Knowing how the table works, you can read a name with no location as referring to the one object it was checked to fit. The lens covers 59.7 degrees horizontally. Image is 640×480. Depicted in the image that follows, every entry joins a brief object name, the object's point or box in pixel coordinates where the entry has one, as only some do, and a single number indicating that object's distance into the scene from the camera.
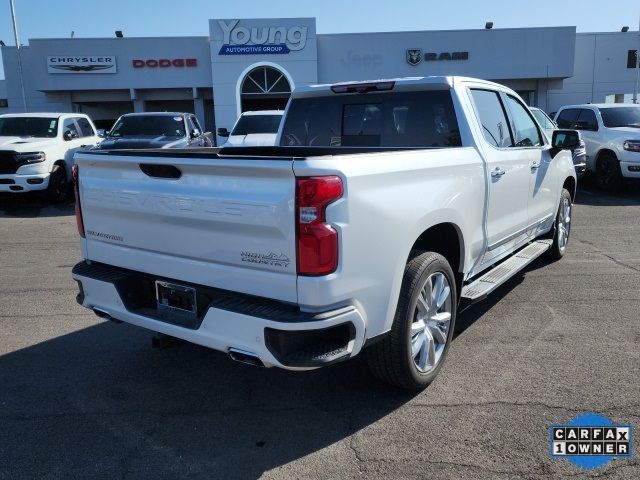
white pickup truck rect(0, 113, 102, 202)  11.05
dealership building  28.48
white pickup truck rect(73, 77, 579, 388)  2.69
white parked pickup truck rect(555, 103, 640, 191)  11.98
